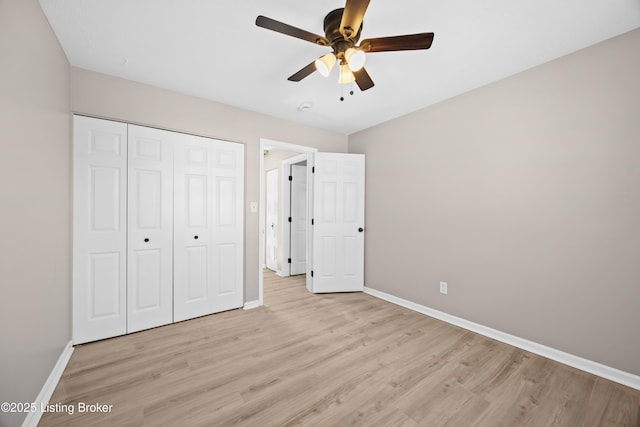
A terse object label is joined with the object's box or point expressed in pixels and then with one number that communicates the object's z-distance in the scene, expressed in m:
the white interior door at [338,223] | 3.84
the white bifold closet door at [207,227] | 2.84
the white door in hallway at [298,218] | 4.94
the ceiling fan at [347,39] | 1.42
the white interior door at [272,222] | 5.27
